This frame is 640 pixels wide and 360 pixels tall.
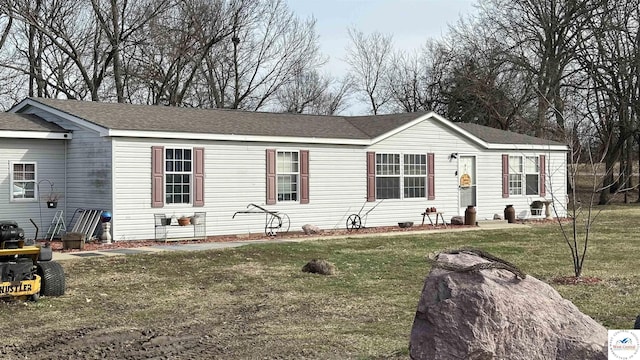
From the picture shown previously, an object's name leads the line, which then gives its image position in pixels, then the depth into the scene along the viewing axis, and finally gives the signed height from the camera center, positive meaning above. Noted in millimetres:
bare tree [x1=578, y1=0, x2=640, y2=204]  33969 +5990
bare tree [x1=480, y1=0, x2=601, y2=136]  34188 +7669
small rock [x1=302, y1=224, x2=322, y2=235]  18953 -877
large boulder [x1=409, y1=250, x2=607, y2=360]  4613 -846
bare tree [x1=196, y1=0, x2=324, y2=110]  37375 +6836
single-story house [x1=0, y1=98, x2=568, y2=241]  16609 +797
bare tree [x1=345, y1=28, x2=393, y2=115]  48781 +7295
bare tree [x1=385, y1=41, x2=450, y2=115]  40938 +6843
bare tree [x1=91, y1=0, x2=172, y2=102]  31516 +7847
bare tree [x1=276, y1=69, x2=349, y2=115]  49062 +6884
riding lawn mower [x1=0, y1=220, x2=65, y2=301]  8789 -828
